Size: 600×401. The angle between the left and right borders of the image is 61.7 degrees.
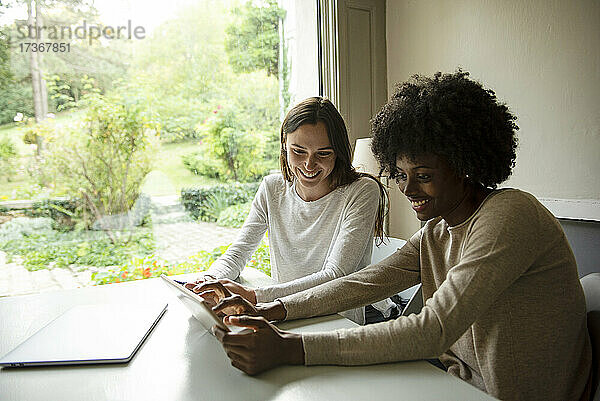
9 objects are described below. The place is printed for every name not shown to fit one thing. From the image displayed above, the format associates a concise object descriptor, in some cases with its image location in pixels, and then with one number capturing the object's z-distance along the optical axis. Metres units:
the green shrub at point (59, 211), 2.75
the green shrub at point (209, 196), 3.17
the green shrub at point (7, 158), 2.66
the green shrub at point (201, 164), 3.15
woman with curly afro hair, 0.98
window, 2.71
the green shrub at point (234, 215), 3.29
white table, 0.88
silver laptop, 1.05
